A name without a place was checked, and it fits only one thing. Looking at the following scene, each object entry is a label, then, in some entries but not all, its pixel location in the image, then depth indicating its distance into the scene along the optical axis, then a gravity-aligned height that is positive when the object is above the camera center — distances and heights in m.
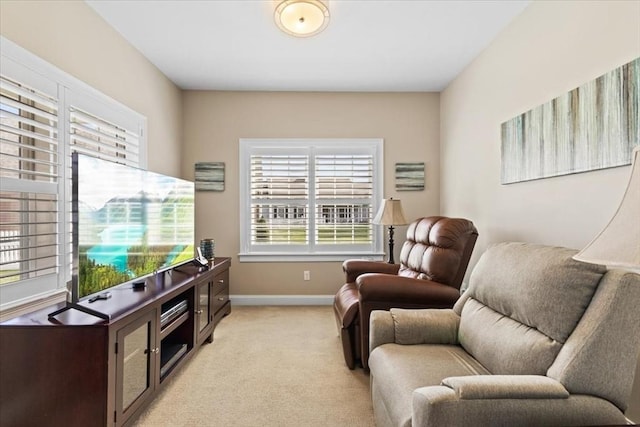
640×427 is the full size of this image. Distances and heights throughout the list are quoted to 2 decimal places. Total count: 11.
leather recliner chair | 2.36 -0.49
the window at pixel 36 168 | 1.81 +0.27
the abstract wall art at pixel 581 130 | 1.66 +0.49
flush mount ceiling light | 2.18 +1.28
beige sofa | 1.15 -0.57
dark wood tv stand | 1.56 -0.69
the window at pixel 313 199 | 4.25 +0.20
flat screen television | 1.73 -0.05
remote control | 1.86 -0.46
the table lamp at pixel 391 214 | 3.71 +0.01
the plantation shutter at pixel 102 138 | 2.36 +0.59
